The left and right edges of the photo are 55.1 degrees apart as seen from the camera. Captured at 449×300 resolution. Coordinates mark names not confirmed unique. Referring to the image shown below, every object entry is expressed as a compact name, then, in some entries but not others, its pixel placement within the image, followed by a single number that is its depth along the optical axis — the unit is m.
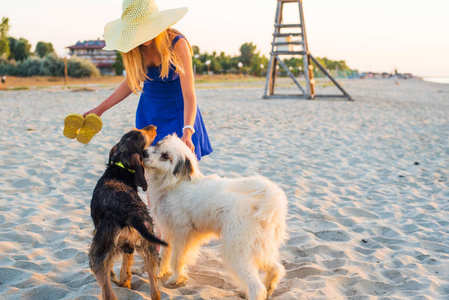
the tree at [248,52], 101.94
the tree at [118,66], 63.35
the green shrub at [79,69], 49.28
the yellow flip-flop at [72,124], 3.68
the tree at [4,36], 49.99
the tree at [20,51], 80.38
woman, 3.51
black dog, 2.93
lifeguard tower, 21.16
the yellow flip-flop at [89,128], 3.73
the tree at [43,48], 95.82
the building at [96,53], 86.31
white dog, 3.05
